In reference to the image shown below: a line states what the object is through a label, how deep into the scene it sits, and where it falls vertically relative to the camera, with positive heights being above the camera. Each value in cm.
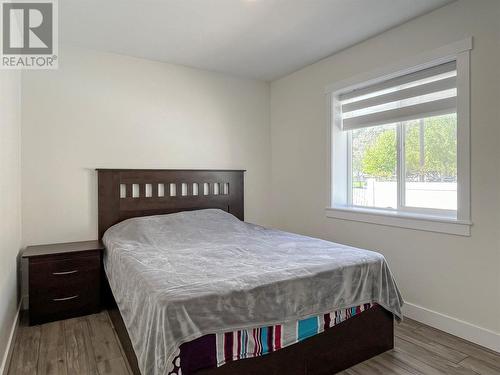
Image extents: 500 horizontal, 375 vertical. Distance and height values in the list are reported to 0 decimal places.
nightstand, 260 -79
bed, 154 -63
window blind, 252 +75
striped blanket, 150 -79
